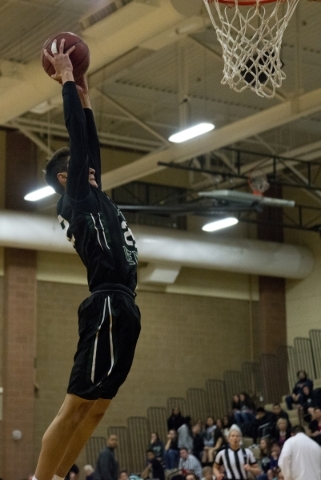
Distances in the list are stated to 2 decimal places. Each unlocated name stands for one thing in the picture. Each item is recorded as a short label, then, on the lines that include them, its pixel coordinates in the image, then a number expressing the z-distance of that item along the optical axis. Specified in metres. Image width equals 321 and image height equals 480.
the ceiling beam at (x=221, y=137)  16.38
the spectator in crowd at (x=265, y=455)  17.89
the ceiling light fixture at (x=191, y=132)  15.72
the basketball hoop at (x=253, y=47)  8.45
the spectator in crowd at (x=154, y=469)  20.00
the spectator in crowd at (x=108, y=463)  17.67
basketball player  5.04
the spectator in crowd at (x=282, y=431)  18.94
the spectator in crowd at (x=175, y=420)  22.16
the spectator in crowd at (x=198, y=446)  21.28
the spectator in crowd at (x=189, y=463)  20.00
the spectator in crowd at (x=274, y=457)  17.59
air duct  21.17
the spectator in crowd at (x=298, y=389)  21.67
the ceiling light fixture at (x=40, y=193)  19.75
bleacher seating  23.42
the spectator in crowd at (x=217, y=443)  20.00
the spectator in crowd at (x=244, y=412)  22.17
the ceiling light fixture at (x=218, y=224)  22.50
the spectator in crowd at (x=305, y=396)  21.24
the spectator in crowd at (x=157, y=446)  21.37
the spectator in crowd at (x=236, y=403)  22.98
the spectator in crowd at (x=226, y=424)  21.95
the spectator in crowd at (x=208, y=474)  16.50
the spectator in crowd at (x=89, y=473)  18.96
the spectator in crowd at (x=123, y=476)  17.77
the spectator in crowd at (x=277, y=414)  20.20
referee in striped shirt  15.18
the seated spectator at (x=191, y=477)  16.27
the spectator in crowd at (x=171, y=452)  21.22
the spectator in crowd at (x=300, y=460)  13.34
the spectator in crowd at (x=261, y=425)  20.25
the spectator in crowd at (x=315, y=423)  18.19
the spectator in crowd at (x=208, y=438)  20.67
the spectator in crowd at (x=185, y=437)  21.58
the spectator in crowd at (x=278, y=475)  15.95
